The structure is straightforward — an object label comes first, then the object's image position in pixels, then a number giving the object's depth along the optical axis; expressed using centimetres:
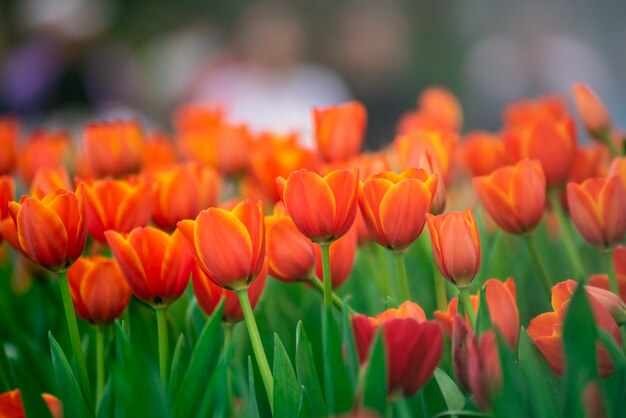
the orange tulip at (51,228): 185
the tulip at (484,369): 173
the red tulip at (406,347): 173
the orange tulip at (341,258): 192
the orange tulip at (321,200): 182
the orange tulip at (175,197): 203
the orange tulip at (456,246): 183
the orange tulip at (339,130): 217
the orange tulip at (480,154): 212
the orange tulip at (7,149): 231
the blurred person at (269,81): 768
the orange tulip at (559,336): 177
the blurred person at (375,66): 1067
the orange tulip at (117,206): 195
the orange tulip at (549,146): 203
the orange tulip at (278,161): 215
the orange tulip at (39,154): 232
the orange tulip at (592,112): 215
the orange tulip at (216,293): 185
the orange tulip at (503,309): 180
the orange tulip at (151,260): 185
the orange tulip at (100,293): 190
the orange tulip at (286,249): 188
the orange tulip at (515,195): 193
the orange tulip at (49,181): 201
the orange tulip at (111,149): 228
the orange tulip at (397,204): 183
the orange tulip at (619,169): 194
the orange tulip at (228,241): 181
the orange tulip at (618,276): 190
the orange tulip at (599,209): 189
